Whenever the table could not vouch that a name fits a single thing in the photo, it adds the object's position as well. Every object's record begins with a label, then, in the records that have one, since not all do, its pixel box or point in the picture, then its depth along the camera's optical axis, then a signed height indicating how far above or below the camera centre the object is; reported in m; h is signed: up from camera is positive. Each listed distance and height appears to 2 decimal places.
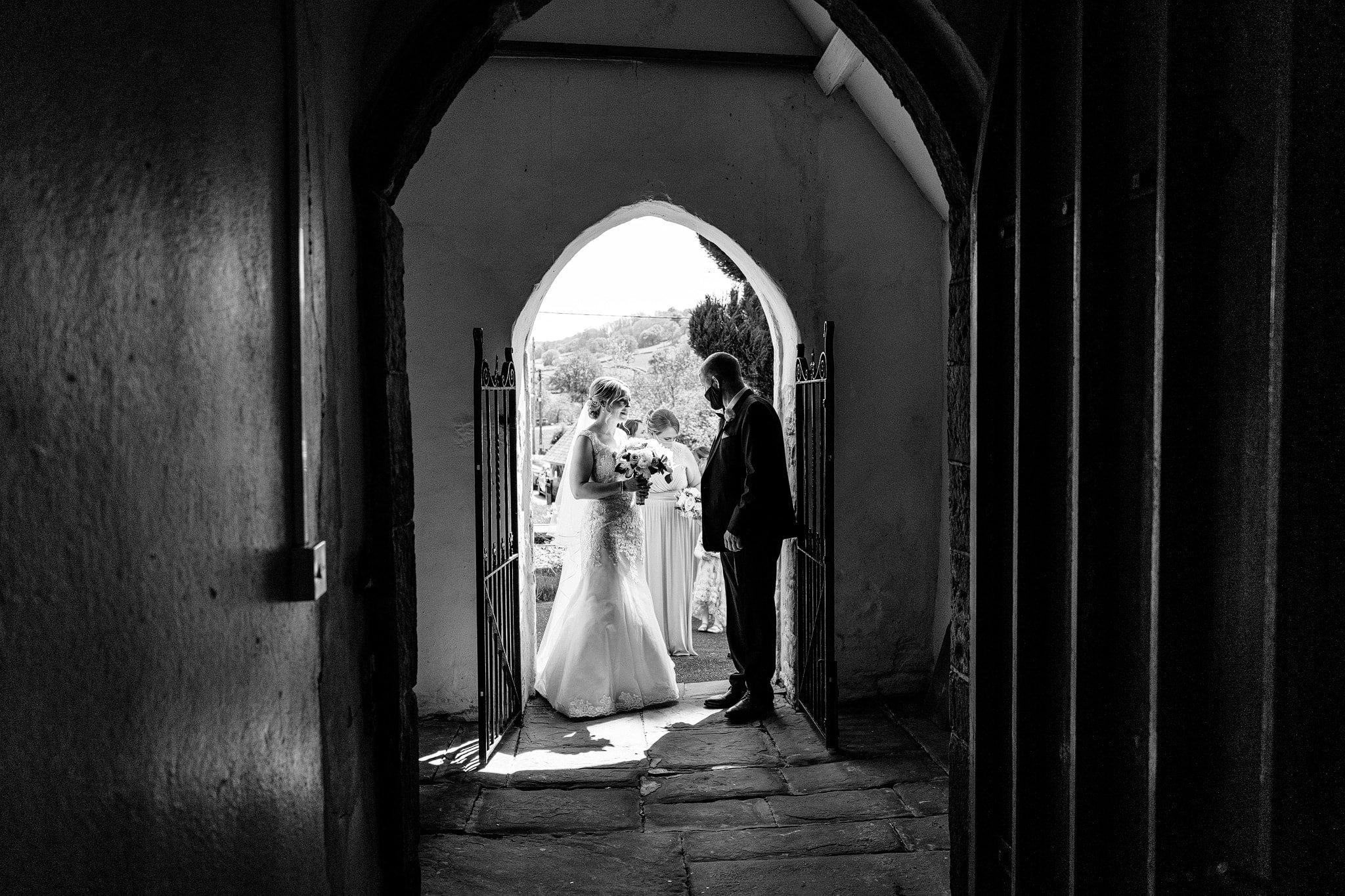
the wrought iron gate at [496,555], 4.51 -0.69
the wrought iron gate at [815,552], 4.68 -0.73
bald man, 4.93 -0.52
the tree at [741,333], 8.52 +0.75
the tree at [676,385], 13.07 +0.45
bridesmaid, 6.98 -1.07
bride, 5.43 -1.10
